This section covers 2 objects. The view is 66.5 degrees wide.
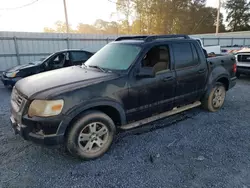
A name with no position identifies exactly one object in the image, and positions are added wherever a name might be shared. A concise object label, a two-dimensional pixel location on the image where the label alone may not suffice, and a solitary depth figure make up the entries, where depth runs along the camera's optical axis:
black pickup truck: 2.56
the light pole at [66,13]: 18.51
